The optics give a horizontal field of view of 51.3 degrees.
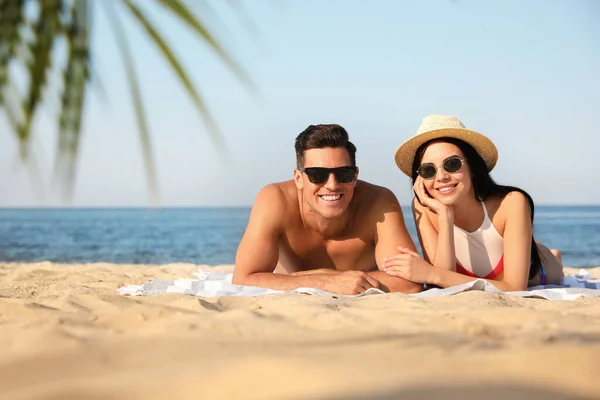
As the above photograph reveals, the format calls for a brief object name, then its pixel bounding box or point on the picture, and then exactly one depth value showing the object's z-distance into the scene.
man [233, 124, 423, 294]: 4.52
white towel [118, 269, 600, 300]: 4.28
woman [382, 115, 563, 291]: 4.48
